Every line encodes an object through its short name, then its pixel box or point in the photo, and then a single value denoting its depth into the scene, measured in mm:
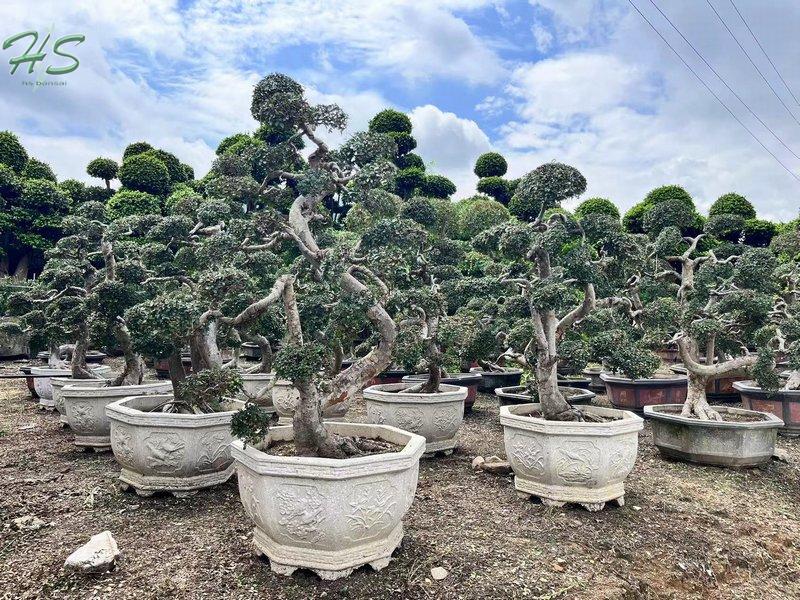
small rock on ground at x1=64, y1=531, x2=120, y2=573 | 2604
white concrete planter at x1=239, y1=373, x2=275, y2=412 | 6242
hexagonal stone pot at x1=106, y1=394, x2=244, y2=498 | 3615
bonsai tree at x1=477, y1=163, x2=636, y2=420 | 4168
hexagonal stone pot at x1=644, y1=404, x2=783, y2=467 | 4438
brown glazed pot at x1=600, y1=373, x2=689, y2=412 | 6902
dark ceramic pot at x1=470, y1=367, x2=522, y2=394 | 8320
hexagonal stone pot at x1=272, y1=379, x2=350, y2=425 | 6039
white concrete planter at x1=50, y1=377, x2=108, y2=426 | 5562
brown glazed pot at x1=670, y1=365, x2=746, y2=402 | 7559
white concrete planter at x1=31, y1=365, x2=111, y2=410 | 6785
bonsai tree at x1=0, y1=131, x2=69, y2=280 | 14984
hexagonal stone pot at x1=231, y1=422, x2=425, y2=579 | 2506
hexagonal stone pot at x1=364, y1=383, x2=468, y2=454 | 4715
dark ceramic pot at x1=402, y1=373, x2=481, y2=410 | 6801
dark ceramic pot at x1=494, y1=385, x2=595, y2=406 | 5893
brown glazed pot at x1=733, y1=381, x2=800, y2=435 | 5777
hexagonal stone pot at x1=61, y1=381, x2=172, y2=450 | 4770
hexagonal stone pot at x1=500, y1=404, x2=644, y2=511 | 3465
